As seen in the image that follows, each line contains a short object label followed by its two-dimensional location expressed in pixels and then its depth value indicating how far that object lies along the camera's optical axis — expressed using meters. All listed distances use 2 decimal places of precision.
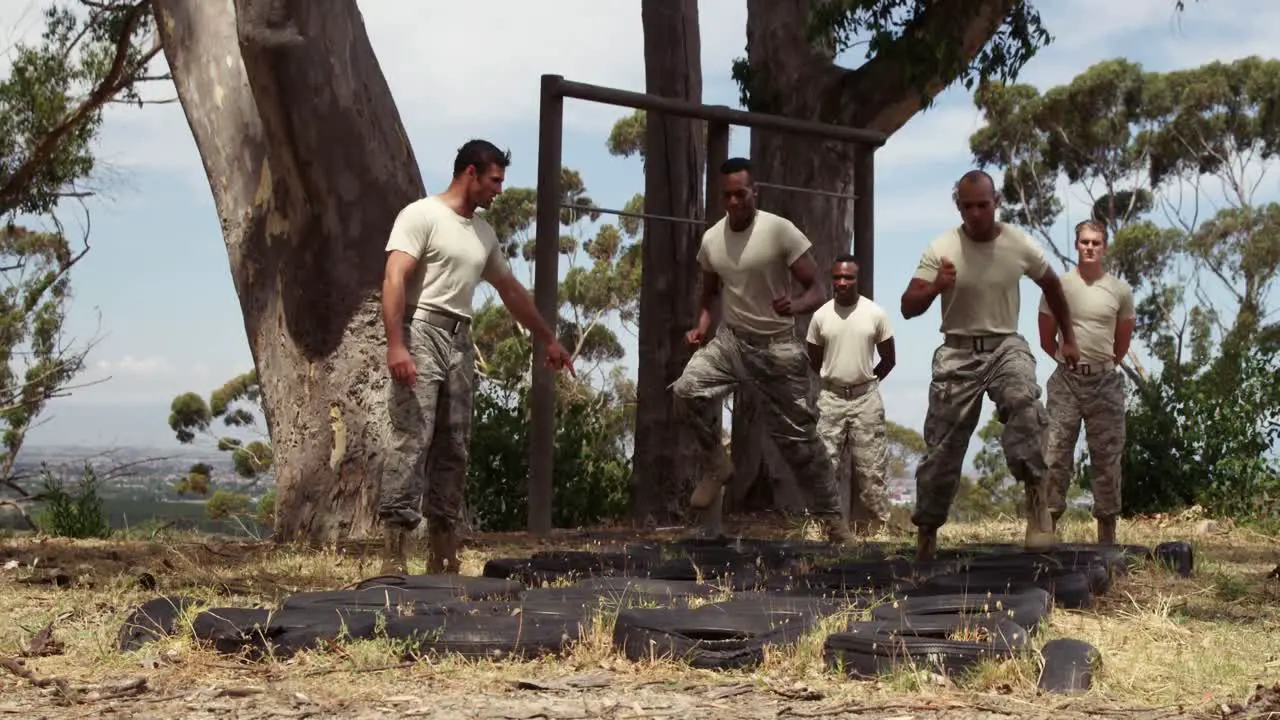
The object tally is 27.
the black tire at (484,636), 5.36
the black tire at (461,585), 6.48
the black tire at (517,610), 5.78
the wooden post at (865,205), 12.64
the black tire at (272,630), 5.46
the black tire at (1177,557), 8.54
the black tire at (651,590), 6.48
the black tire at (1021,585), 6.65
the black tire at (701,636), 5.20
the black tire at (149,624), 5.66
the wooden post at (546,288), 10.71
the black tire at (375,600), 5.99
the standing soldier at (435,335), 7.38
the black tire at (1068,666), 4.81
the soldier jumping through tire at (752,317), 8.82
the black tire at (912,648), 4.96
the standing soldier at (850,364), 10.85
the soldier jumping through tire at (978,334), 7.66
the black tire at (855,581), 6.80
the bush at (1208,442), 13.82
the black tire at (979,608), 5.54
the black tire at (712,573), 7.07
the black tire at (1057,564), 7.25
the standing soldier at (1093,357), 9.55
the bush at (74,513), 12.05
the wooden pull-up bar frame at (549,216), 10.73
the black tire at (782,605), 5.73
